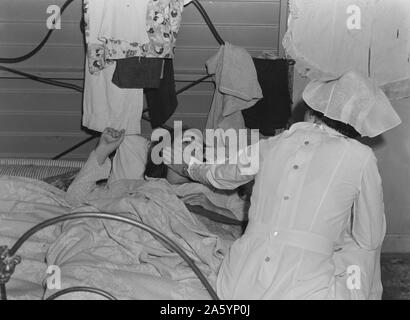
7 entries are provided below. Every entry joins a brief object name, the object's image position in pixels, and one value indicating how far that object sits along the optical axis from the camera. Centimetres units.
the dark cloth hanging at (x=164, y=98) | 371
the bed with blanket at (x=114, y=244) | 236
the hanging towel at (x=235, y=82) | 363
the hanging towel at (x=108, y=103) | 363
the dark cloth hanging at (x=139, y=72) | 357
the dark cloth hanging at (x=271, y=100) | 372
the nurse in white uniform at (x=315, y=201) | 225
